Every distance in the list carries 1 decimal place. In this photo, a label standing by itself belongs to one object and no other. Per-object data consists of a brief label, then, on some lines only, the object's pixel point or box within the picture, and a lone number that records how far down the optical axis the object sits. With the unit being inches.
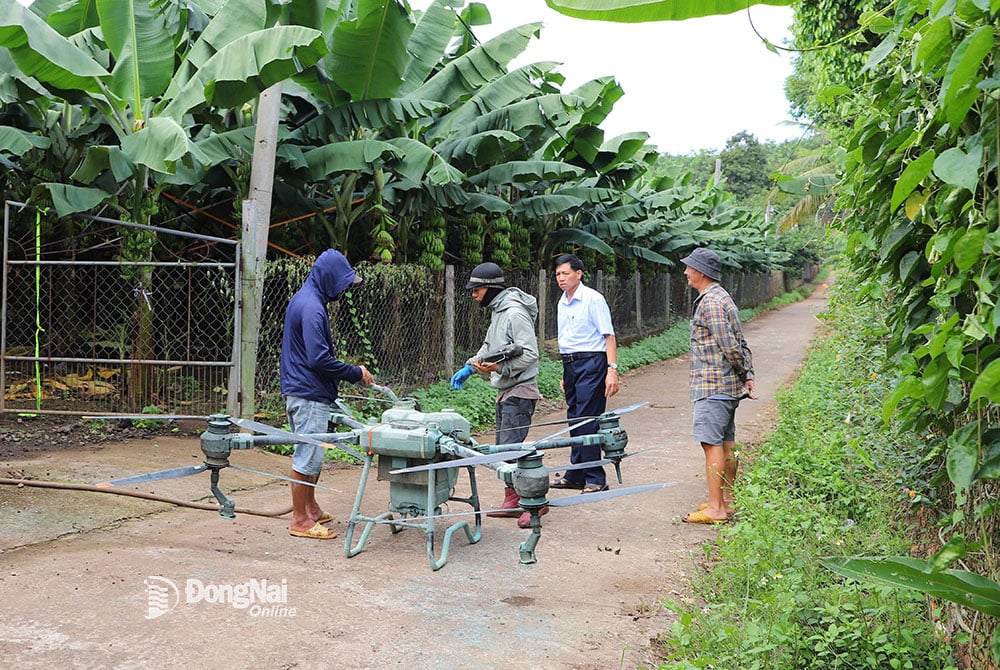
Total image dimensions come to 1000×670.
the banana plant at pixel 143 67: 287.6
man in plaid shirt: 249.1
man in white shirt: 279.9
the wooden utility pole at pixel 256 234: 339.3
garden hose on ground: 223.1
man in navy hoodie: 227.6
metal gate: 349.1
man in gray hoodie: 256.1
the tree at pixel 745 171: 2422.5
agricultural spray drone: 155.9
